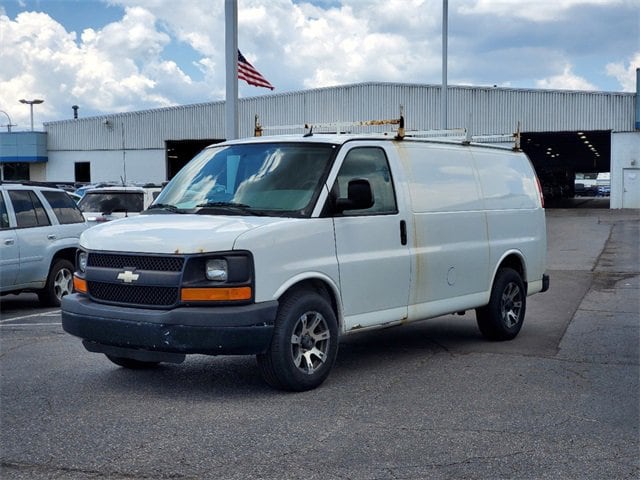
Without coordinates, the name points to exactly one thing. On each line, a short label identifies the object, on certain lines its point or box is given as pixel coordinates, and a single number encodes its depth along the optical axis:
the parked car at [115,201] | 16.36
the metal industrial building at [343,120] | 42.88
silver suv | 11.77
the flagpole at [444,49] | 28.88
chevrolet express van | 6.24
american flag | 18.06
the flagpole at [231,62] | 14.35
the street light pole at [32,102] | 64.75
